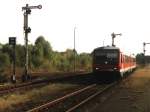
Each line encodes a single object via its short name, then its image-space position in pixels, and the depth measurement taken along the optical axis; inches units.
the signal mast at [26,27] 1284.4
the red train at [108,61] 1246.9
